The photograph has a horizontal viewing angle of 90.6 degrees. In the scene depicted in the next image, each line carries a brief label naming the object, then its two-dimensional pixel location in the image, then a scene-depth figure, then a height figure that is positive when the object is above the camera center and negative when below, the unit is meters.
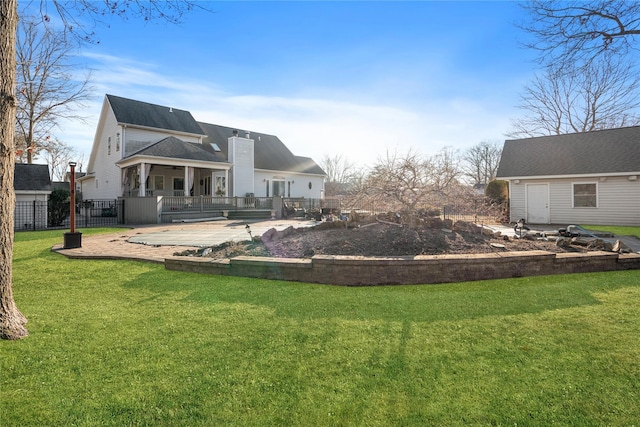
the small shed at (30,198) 15.40 +0.63
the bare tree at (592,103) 21.17 +8.13
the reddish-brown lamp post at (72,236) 8.13 -0.66
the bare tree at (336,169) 53.39 +6.85
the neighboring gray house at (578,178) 15.48 +1.51
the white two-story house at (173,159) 21.03 +3.68
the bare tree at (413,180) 6.86 +0.63
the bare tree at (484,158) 51.06 +8.12
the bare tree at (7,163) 2.95 +0.45
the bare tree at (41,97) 20.72 +8.62
